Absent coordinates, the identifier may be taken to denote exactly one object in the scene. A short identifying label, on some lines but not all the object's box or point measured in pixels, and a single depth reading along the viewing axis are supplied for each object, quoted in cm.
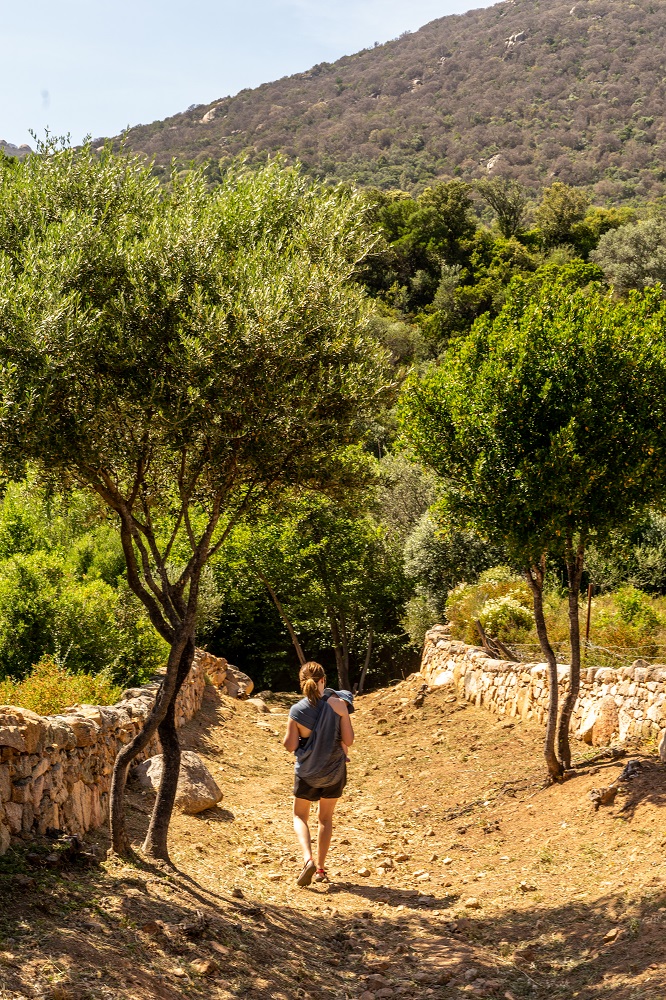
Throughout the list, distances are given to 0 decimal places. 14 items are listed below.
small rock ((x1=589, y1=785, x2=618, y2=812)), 991
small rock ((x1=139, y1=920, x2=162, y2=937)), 619
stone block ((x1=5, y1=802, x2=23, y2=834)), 679
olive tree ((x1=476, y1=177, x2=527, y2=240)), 6608
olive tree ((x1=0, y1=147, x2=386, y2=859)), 711
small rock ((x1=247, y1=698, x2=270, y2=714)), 2014
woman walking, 835
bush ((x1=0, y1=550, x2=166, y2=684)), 1305
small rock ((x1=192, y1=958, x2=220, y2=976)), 598
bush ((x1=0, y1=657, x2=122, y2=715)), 949
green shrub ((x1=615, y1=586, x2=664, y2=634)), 1500
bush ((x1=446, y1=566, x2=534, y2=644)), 1848
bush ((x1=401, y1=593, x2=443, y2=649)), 2486
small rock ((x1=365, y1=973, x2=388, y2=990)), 644
